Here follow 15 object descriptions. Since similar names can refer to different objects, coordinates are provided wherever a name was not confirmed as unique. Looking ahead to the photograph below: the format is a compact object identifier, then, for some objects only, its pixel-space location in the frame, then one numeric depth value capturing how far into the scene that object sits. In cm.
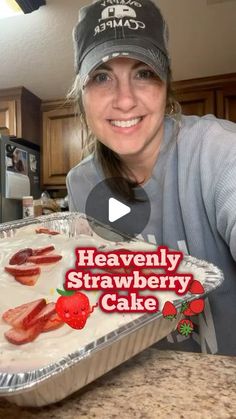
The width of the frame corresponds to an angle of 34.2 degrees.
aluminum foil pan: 30
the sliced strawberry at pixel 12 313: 41
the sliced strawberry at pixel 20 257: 58
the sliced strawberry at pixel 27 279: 52
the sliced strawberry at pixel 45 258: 57
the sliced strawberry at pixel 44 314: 40
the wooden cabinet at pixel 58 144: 263
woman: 63
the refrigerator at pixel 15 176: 224
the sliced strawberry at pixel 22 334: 37
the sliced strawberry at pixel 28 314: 40
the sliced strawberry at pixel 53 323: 39
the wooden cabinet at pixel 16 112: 248
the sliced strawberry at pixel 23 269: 54
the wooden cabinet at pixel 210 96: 228
